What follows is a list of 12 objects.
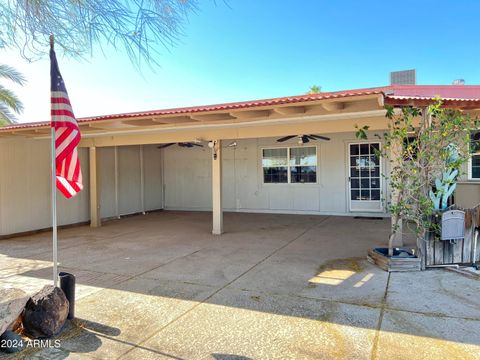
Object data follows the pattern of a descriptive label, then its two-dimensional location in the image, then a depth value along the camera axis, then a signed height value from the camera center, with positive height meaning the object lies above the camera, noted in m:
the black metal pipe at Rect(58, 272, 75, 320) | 3.66 -1.16
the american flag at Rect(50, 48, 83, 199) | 3.77 +0.48
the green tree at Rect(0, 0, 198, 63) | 3.81 +1.69
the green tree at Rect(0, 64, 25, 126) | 9.65 +2.55
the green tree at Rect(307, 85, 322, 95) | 23.42 +5.60
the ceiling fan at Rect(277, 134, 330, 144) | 11.04 +1.12
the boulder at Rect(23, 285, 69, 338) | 3.29 -1.30
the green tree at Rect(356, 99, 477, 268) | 4.83 +0.20
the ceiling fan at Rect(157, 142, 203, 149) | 13.10 +1.13
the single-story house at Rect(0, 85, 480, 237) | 6.66 +0.39
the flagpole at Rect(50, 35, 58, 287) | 3.76 -0.15
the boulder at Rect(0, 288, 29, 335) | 3.14 -1.18
